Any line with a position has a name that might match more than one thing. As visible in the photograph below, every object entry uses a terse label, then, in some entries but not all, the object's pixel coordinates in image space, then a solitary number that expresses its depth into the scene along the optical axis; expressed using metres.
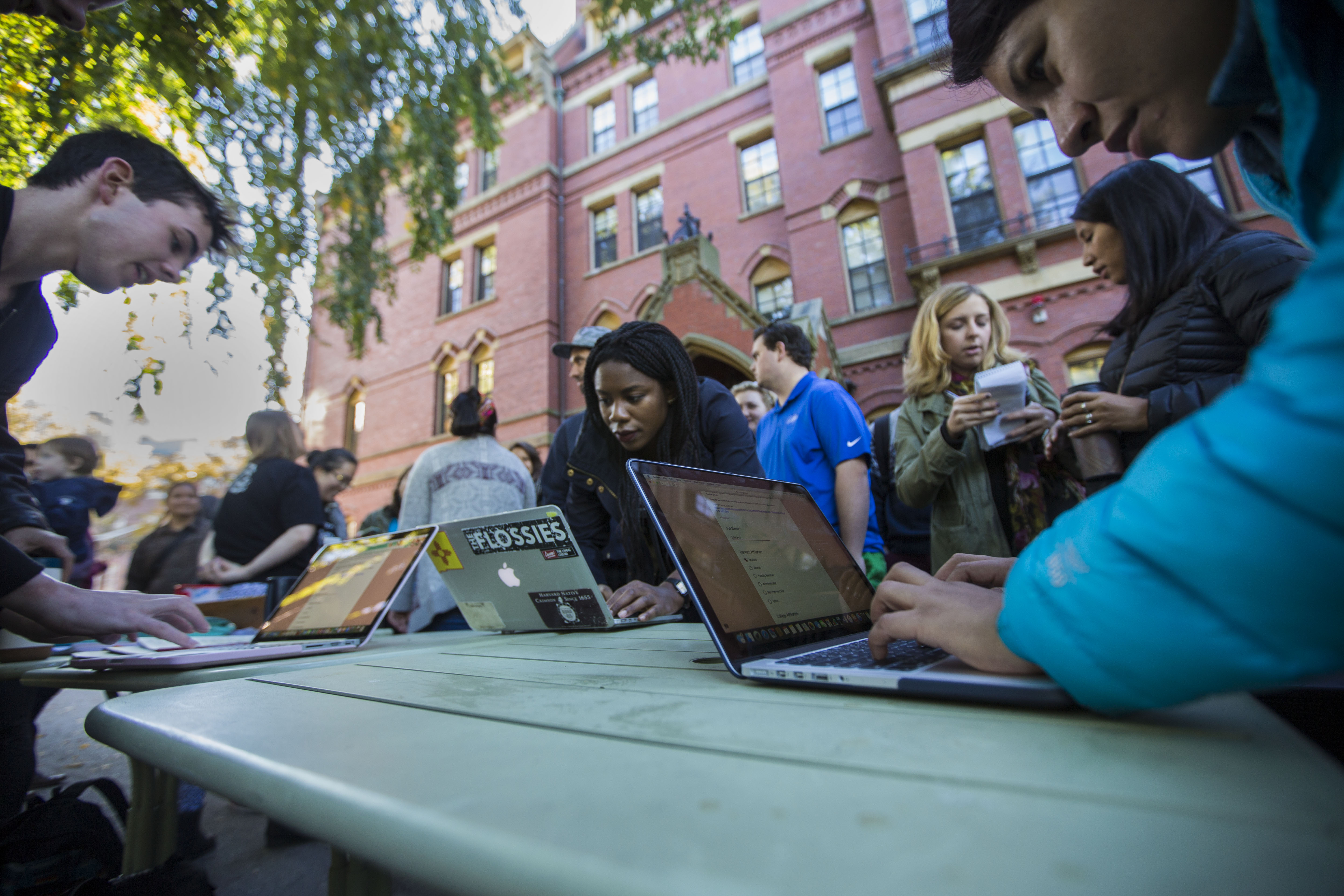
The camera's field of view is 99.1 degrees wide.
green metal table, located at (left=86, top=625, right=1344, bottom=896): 0.29
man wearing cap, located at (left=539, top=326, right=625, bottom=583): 2.54
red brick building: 9.02
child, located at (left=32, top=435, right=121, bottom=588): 3.62
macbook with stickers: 1.60
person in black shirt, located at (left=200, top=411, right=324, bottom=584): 3.35
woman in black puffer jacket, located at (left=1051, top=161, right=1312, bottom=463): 1.63
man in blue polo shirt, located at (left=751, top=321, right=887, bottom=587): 2.75
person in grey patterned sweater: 3.25
